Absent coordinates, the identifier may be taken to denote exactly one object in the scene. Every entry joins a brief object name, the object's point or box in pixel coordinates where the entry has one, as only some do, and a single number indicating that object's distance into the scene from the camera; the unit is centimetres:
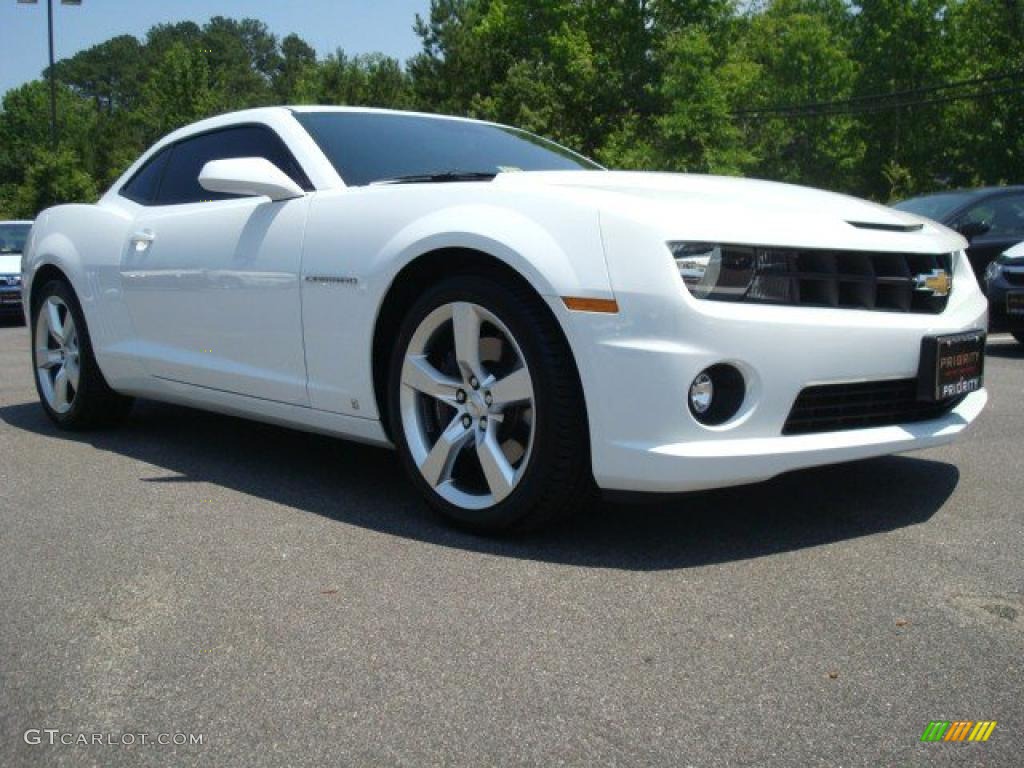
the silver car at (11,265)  1602
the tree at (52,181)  3909
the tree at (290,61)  9494
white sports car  318
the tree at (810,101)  5312
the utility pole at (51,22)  3116
